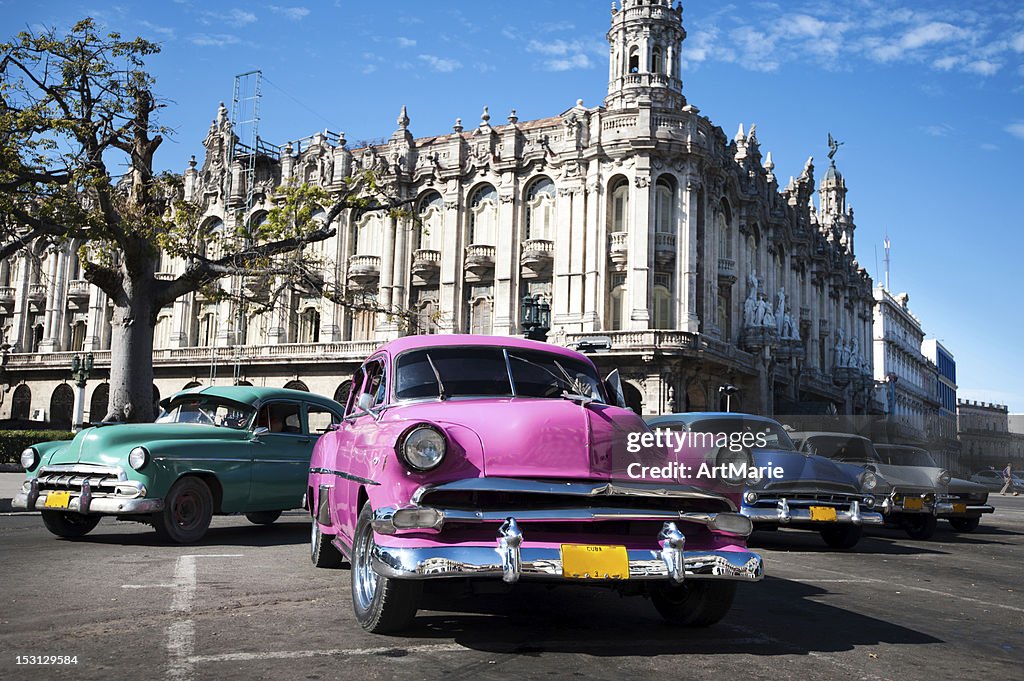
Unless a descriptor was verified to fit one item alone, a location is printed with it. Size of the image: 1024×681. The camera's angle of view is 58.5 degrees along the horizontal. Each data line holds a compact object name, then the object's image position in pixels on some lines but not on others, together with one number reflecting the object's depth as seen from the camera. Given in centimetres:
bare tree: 1848
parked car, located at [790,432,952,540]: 1329
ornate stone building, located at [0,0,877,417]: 3881
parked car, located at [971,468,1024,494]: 3793
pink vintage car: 478
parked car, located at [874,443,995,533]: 1476
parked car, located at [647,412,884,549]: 1095
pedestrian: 4141
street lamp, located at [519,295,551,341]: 2258
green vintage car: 938
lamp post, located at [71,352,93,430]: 3384
